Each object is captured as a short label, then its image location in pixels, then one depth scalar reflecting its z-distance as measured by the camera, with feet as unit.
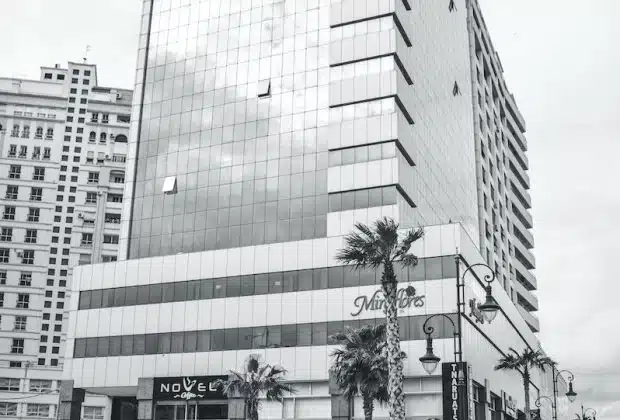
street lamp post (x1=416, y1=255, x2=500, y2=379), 95.40
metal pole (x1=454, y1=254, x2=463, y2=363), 101.73
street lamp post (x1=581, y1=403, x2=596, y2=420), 277.48
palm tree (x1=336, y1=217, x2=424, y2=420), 129.80
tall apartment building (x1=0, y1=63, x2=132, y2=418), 388.37
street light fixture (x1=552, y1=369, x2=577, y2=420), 182.60
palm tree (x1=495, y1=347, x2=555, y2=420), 230.07
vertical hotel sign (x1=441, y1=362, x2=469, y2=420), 182.60
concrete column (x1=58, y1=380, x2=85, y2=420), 231.46
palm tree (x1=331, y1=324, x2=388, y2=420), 155.63
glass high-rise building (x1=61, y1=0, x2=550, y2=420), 206.08
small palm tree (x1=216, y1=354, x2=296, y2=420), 172.45
